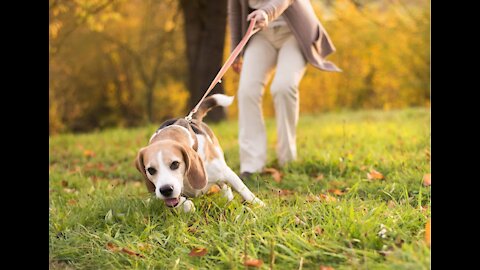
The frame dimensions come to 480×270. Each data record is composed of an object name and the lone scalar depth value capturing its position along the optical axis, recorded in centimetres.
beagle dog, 342
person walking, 515
